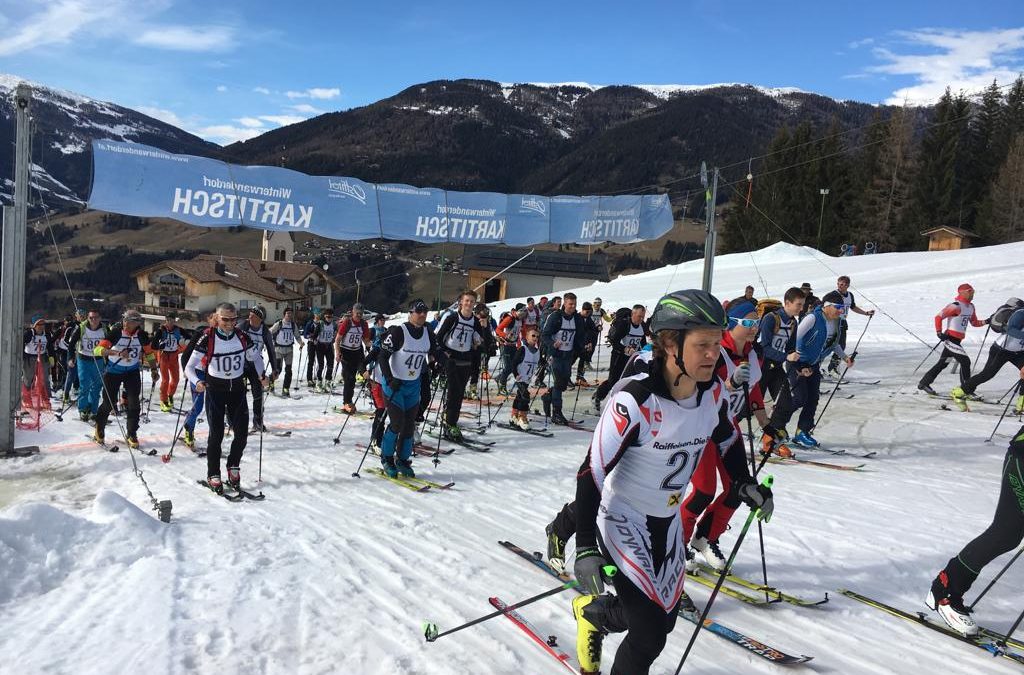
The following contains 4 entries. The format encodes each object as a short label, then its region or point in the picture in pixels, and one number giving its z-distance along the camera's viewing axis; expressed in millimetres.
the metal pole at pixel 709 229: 14000
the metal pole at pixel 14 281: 8703
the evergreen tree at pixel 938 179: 53500
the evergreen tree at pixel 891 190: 54500
